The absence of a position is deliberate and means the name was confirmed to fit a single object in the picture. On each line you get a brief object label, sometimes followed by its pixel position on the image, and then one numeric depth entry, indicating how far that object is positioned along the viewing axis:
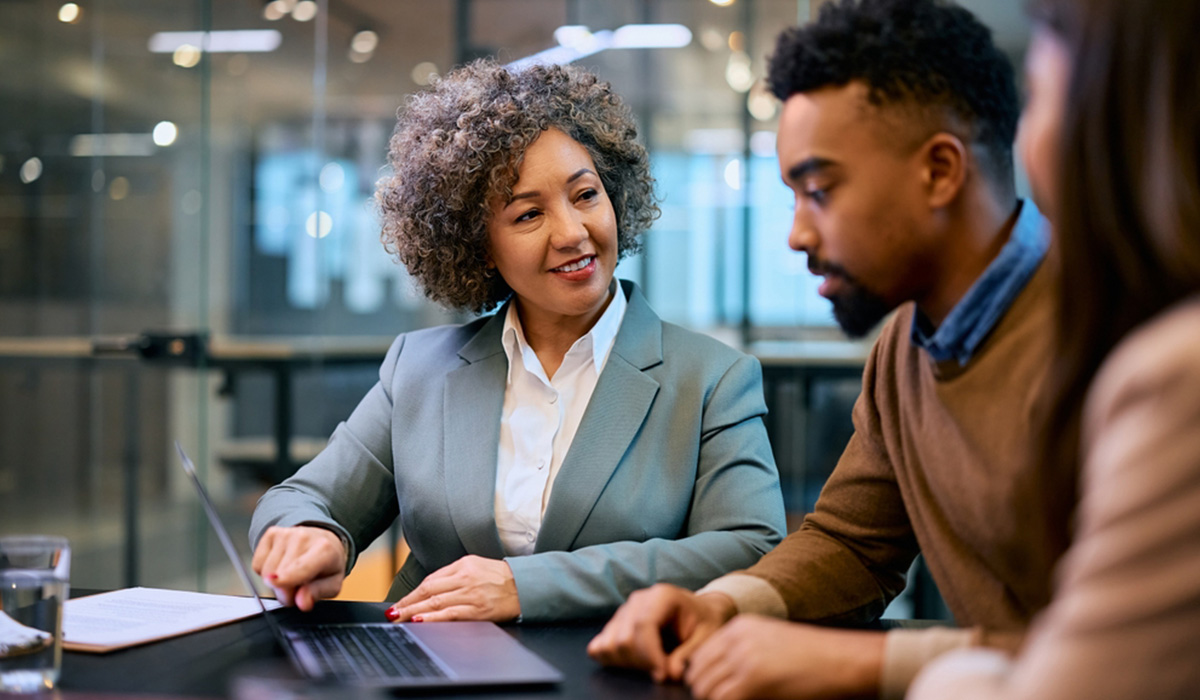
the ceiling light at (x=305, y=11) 4.23
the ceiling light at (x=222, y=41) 3.58
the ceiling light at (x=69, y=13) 3.52
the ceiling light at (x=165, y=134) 3.61
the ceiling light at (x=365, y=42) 4.61
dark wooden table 0.91
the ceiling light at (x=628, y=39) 4.09
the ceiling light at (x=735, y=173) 4.04
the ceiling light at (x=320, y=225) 4.37
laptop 0.92
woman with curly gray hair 1.44
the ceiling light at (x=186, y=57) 3.61
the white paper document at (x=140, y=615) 1.09
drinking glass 0.96
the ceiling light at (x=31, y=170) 3.48
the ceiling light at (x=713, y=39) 4.04
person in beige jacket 0.55
